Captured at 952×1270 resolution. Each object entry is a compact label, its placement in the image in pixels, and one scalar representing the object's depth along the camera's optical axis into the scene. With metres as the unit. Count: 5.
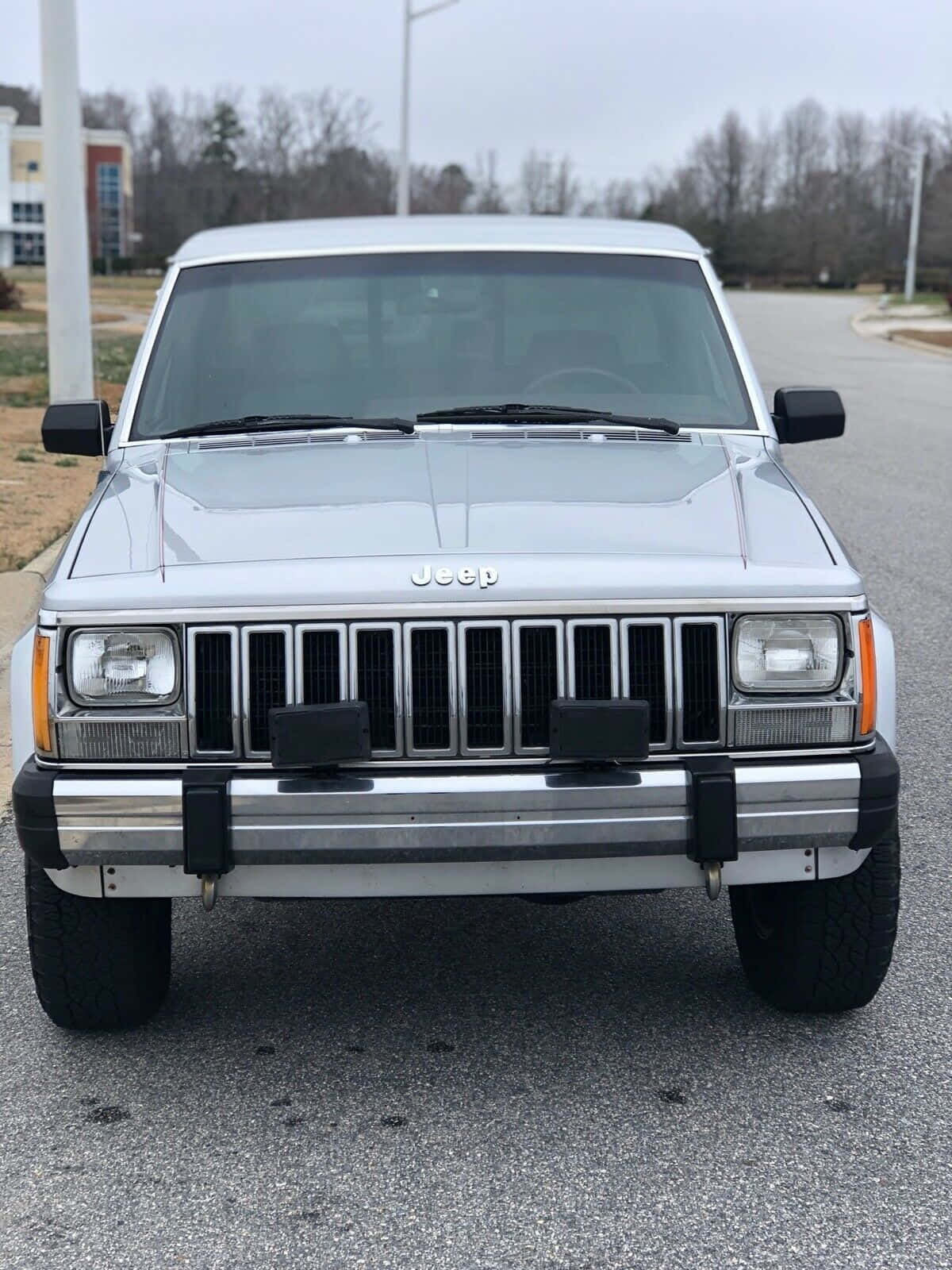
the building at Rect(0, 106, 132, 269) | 96.56
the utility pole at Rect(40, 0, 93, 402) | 13.77
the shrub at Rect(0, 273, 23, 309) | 39.38
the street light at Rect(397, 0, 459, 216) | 39.06
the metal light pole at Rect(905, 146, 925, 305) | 68.12
